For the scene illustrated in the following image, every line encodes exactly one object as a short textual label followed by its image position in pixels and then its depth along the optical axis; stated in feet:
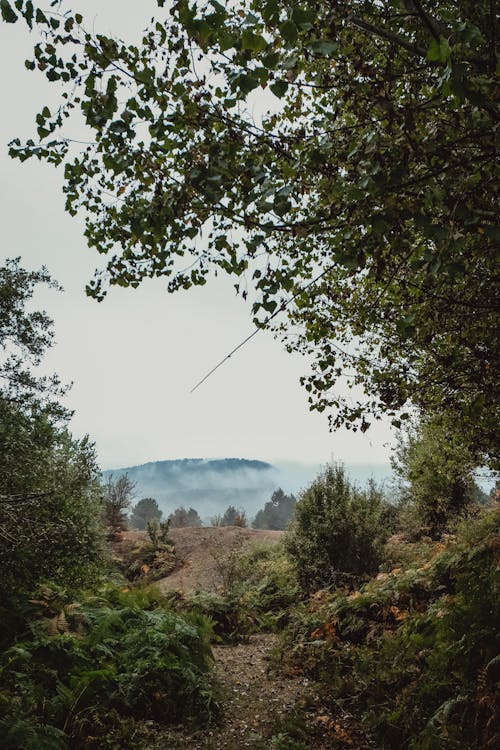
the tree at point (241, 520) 102.73
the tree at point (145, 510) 188.96
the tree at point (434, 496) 53.21
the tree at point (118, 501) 84.48
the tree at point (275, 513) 211.82
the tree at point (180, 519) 146.41
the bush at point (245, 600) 34.01
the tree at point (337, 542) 37.58
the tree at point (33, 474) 23.17
